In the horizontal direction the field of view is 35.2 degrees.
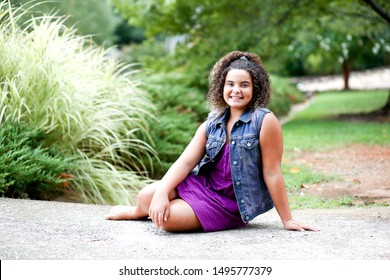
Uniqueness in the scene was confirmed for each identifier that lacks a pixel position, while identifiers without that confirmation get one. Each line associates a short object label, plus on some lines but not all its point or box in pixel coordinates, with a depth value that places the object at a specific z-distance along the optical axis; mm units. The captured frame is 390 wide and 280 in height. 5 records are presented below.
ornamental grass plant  5746
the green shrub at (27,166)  4851
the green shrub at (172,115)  7062
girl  3783
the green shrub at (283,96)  15448
